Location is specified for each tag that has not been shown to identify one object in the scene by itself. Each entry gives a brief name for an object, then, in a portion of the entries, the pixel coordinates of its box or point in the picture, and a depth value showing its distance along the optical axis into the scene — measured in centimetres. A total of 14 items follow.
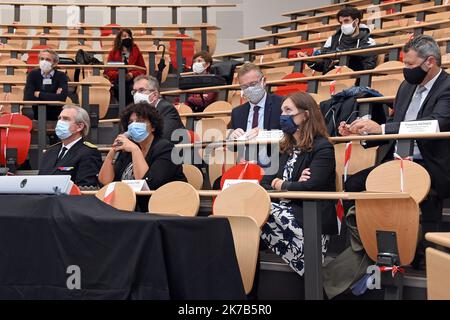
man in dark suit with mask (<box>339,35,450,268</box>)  344
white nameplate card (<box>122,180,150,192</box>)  383
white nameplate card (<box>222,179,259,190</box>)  347
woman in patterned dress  333
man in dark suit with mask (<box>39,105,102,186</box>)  446
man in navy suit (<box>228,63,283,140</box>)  462
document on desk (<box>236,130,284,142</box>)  404
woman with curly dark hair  415
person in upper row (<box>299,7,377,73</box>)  611
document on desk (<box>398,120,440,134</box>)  340
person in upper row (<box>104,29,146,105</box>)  760
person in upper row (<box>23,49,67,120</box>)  656
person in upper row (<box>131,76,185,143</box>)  483
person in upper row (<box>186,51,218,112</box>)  628
